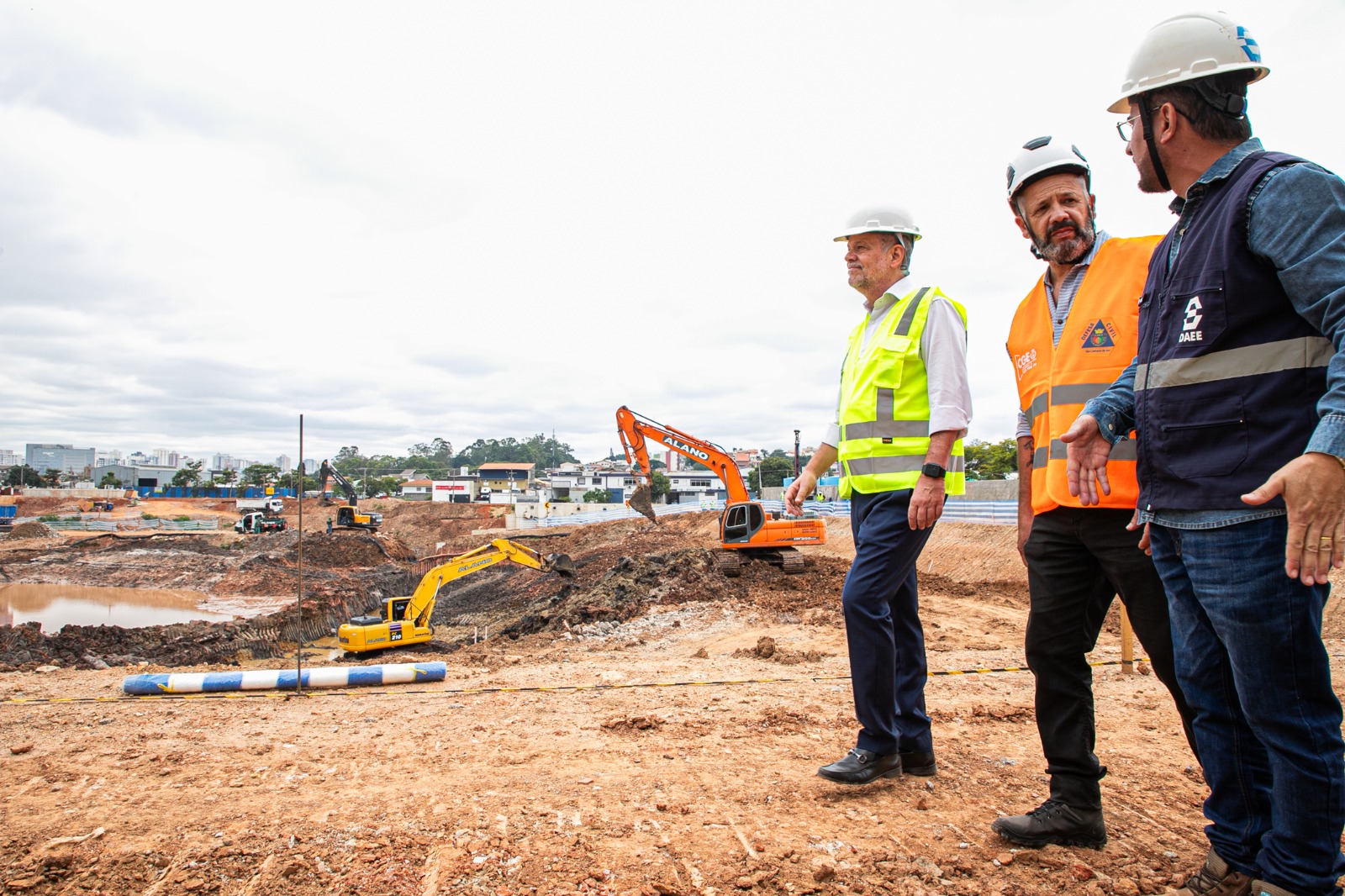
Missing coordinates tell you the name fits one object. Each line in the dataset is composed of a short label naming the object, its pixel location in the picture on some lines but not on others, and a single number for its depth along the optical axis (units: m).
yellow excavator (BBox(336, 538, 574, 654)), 11.77
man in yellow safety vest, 2.80
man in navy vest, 1.53
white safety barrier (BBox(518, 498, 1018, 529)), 19.59
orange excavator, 13.41
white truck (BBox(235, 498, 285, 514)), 54.21
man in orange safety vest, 2.17
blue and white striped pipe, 5.14
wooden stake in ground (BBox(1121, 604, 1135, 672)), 5.04
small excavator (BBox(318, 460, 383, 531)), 34.44
